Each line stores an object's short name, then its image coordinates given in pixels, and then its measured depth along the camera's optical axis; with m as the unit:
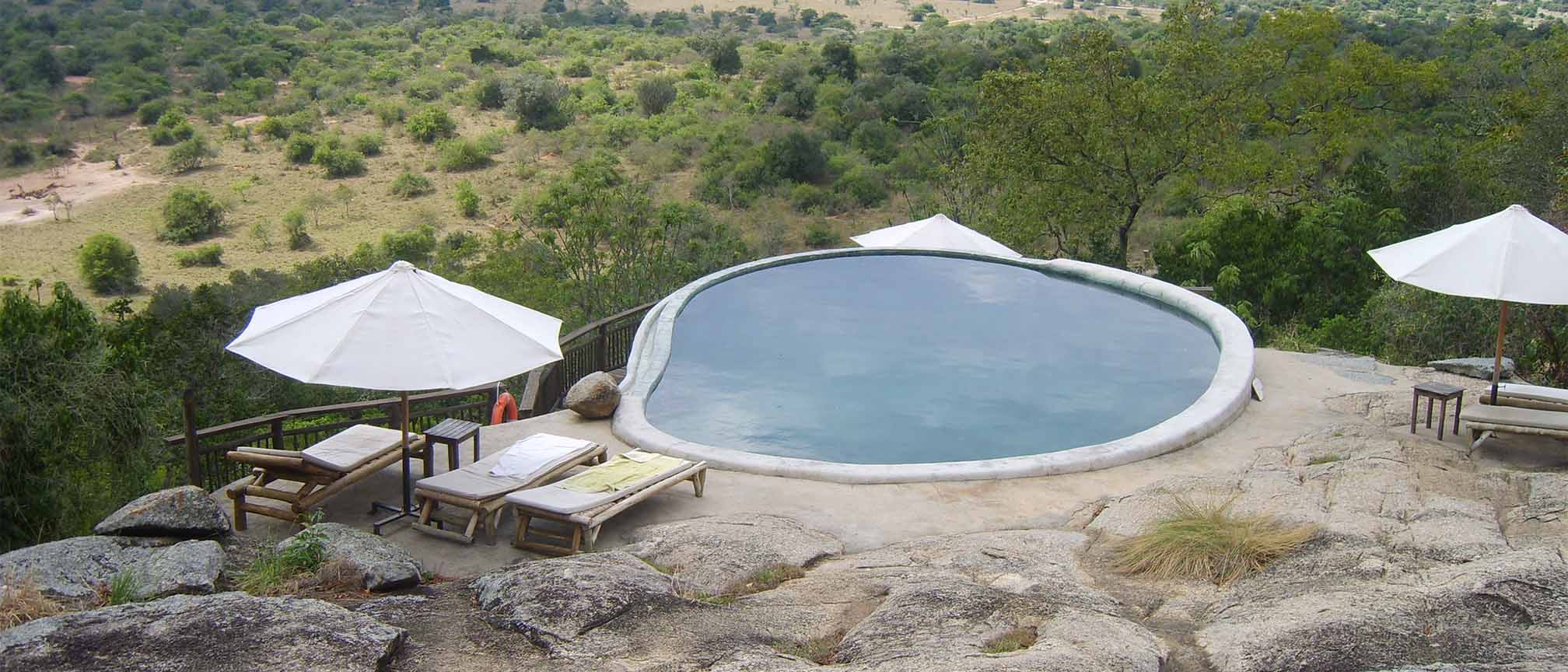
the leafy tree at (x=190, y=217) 36.28
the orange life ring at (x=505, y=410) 11.25
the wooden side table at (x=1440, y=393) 9.70
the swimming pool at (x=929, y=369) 10.63
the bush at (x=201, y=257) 34.28
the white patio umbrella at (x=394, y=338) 7.57
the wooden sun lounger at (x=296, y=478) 8.02
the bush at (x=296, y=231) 36.12
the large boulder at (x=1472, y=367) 12.28
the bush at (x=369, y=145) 45.38
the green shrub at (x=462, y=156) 43.69
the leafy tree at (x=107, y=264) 31.83
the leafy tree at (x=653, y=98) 51.91
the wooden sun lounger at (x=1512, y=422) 9.18
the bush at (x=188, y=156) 43.75
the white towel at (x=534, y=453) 8.39
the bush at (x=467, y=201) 38.94
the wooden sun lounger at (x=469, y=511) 7.84
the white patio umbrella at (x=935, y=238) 16.36
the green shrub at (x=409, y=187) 41.19
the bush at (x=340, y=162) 43.28
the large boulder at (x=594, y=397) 10.47
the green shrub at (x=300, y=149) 44.66
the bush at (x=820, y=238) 34.69
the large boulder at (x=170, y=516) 7.12
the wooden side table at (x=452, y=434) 8.47
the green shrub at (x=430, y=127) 47.75
